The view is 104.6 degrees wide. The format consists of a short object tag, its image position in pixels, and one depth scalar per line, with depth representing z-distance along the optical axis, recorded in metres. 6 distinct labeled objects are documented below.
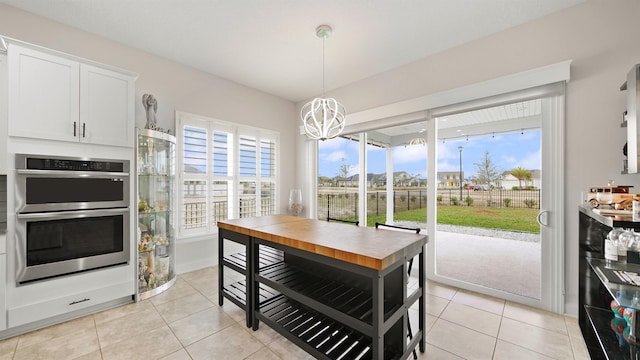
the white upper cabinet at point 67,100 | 2.05
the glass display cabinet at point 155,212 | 2.76
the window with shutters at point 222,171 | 3.54
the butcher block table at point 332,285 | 1.46
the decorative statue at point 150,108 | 2.91
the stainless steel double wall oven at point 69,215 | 2.06
